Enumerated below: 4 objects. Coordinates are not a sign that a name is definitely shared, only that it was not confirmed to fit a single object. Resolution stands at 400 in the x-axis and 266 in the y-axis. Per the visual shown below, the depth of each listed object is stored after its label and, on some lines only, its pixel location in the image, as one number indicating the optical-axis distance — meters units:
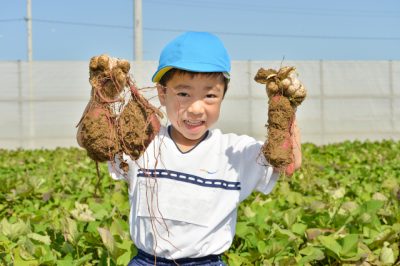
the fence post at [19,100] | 13.11
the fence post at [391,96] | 14.08
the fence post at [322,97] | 13.62
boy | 2.23
